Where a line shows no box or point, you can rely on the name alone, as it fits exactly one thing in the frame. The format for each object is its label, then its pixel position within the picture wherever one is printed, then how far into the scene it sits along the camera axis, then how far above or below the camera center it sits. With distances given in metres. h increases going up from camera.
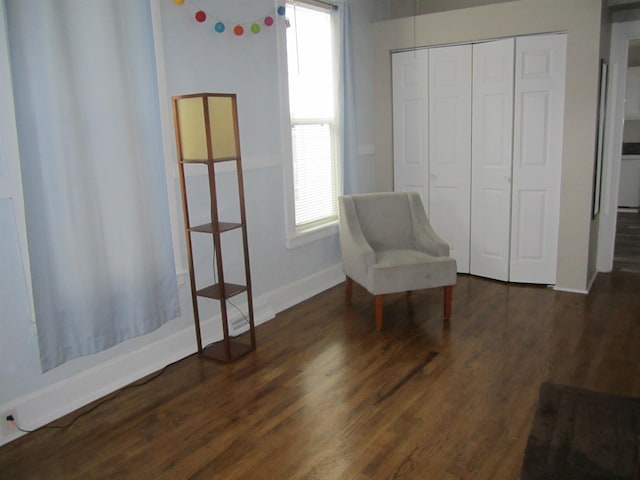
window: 4.06 +0.24
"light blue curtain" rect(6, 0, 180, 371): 2.40 -0.10
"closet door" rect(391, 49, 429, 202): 4.70 +0.15
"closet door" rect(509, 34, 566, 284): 4.11 -0.17
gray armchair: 3.63 -0.78
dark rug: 1.79 -1.09
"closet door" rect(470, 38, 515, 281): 4.29 -0.17
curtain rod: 4.08 +1.05
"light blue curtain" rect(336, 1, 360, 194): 4.38 +0.28
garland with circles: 3.17 +0.75
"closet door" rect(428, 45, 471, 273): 4.50 -0.08
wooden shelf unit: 2.93 -0.04
